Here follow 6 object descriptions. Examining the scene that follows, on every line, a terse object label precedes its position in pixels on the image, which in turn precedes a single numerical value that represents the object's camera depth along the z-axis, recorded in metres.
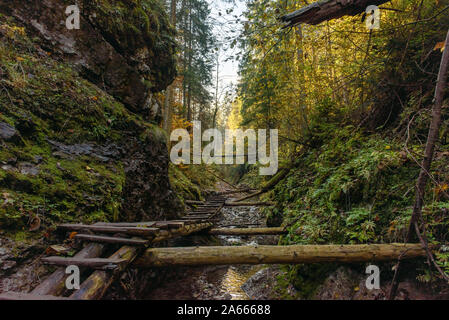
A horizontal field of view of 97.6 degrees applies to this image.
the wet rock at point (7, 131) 2.79
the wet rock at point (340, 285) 2.92
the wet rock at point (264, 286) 3.77
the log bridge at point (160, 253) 2.13
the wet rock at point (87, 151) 3.44
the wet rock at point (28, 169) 2.71
